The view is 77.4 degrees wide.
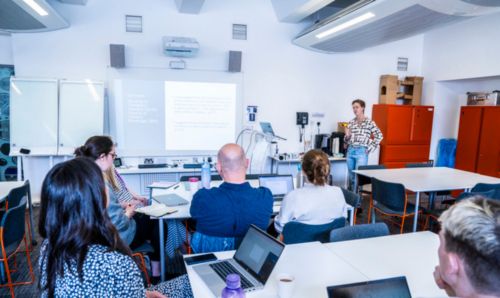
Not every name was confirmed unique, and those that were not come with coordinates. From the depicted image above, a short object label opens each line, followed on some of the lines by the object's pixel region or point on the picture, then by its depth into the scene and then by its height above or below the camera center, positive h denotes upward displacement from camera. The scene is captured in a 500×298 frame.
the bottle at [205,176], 2.91 -0.57
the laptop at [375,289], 1.13 -0.63
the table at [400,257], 1.50 -0.76
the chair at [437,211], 3.17 -1.04
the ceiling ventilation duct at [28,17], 3.67 +1.18
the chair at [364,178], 4.43 -0.83
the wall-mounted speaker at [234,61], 5.25 +0.91
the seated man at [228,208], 1.90 -0.57
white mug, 1.31 -0.72
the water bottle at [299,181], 3.07 -0.63
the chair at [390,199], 3.40 -0.90
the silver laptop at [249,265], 1.40 -0.73
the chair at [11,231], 2.30 -0.96
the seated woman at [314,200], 2.16 -0.58
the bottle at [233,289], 1.19 -0.67
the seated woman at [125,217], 2.21 -0.79
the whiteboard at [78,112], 4.70 -0.04
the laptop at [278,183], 2.88 -0.62
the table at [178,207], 2.37 -0.76
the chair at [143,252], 2.40 -1.07
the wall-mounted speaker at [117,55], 4.79 +0.86
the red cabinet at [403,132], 5.86 -0.21
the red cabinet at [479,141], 5.14 -0.30
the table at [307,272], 1.38 -0.76
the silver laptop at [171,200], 2.60 -0.75
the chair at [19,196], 2.95 -0.88
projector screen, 5.04 +0.03
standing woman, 4.94 -0.27
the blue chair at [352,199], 2.77 -0.72
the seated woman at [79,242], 1.08 -0.47
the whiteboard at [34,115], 4.58 -0.11
